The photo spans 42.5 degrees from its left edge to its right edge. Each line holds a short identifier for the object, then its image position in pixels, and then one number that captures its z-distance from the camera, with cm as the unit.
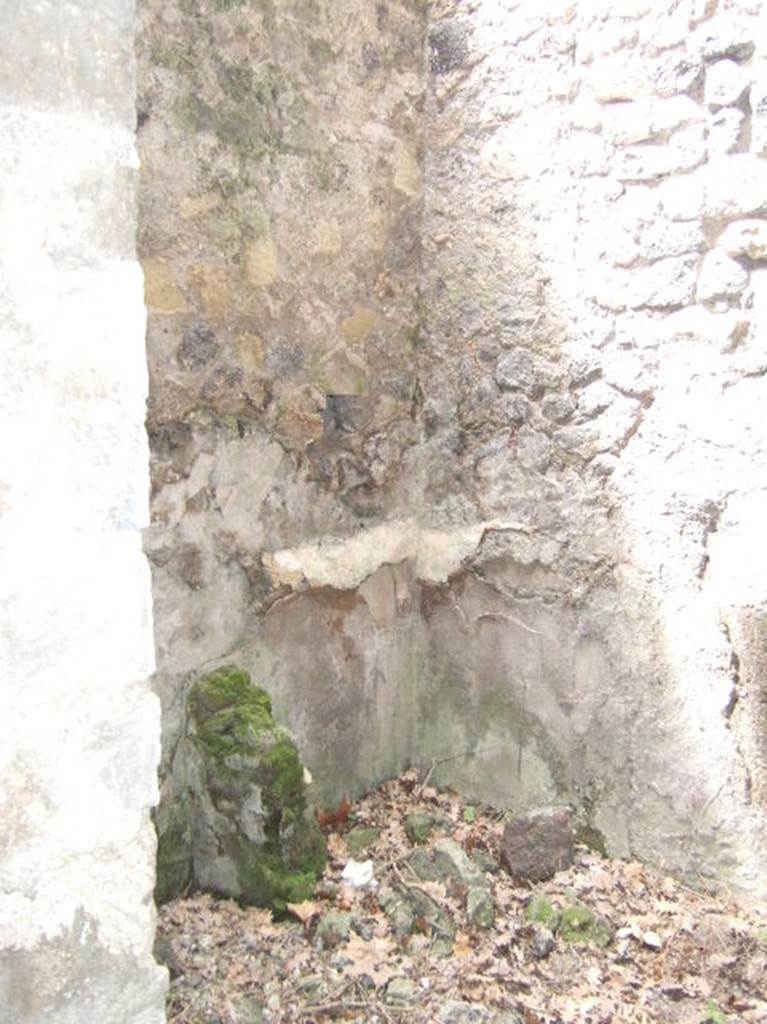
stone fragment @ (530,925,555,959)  276
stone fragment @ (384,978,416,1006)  254
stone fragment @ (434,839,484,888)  300
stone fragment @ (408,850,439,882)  305
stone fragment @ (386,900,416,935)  282
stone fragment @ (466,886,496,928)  285
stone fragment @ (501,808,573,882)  311
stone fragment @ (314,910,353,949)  274
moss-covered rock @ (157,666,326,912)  284
